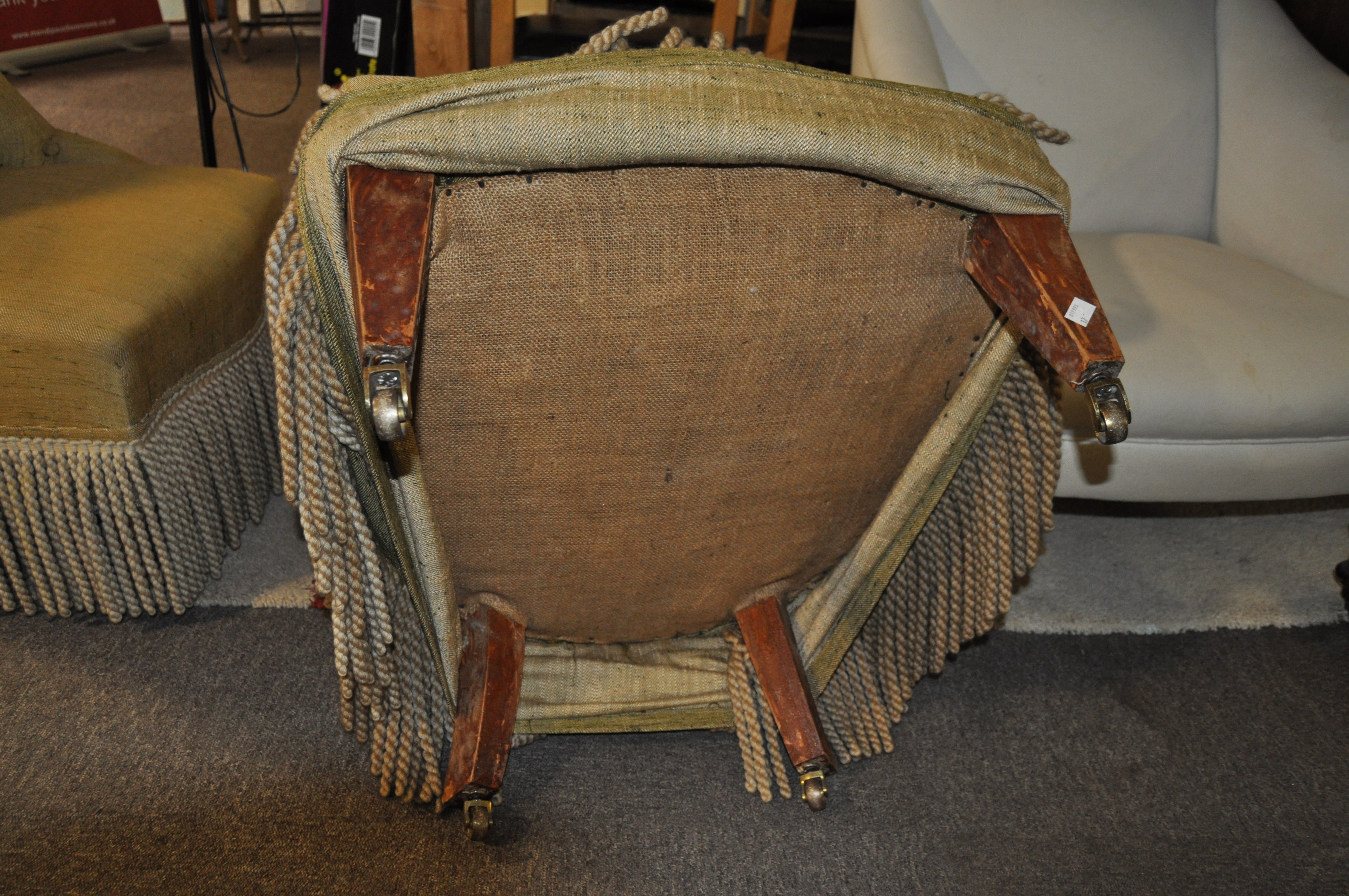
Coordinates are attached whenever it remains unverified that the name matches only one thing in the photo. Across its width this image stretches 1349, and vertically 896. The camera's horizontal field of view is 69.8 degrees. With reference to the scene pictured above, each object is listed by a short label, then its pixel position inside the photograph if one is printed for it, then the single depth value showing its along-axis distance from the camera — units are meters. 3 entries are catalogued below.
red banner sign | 2.98
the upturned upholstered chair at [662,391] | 0.56
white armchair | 1.11
